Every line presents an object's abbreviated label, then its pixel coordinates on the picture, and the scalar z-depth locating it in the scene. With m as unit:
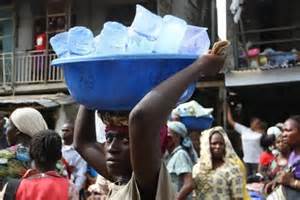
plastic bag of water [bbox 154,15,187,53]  1.94
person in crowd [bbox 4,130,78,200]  3.14
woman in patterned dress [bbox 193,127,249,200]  4.87
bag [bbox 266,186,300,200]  4.31
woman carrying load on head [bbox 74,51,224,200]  1.75
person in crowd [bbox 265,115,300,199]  4.29
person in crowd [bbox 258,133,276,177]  7.20
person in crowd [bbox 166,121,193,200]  5.00
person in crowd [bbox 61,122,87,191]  6.14
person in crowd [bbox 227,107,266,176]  8.73
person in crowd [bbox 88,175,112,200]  2.90
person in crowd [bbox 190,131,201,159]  6.24
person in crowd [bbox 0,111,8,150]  4.88
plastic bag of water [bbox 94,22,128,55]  1.96
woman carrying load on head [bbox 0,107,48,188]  3.64
